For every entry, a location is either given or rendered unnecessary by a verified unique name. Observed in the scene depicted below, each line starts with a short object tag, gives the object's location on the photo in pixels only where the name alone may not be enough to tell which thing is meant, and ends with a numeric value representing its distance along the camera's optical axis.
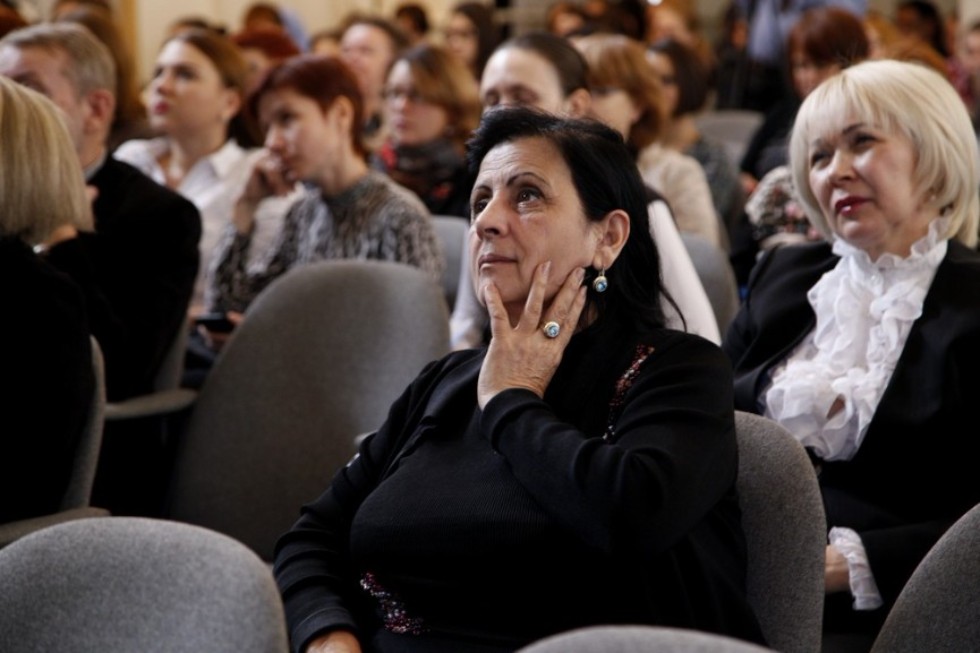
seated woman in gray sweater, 3.39
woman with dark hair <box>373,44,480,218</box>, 4.71
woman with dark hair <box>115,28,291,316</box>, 4.19
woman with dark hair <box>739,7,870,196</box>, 4.75
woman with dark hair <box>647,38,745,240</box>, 4.93
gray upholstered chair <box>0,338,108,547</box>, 2.33
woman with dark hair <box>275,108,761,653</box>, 1.65
